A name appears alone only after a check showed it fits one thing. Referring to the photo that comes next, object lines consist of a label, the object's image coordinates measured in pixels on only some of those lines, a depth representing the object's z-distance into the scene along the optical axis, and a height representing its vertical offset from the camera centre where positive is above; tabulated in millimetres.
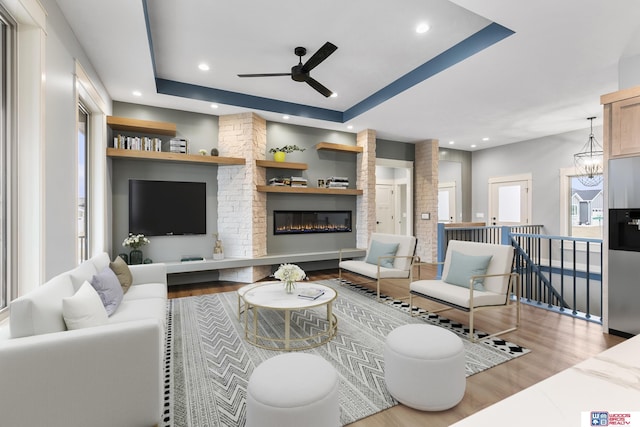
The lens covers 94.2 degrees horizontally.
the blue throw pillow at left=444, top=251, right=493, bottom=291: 3107 -606
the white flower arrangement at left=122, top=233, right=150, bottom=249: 4297 -418
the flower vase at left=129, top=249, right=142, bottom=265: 4382 -663
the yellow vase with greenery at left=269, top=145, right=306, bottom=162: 5316 +1140
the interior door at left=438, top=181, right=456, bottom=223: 8281 +304
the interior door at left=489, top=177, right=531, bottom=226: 6922 +273
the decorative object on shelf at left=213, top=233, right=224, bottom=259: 4953 -650
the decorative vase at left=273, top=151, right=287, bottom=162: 5312 +1005
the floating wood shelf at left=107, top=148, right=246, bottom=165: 4246 +845
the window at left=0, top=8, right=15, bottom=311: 1970 +478
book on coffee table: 2924 -825
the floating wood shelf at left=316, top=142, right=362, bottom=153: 5777 +1299
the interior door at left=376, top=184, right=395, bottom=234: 8961 +101
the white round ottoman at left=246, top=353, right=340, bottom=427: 1398 -896
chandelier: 5535 +961
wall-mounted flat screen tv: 4586 +78
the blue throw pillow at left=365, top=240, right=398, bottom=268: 4309 -590
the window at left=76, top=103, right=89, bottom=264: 3617 +386
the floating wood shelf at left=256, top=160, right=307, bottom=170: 5125 +847
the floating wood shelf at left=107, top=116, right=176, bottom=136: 4254 +1275
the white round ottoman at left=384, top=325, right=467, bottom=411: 1784 -981
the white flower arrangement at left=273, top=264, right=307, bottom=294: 3021 -641
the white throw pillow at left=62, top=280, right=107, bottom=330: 1674 -583
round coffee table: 2627 -850
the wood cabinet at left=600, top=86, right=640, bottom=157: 2803 +880
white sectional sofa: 1345 -764
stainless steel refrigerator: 2809 -325
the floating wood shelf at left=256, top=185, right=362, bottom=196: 5125 +412
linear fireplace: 5648 -189
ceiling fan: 2891 +1570
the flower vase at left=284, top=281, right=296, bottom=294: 3072 -779
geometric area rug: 1866 -1210
